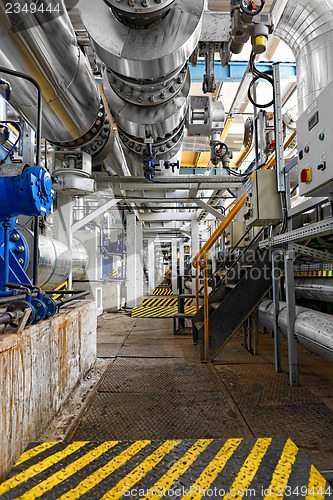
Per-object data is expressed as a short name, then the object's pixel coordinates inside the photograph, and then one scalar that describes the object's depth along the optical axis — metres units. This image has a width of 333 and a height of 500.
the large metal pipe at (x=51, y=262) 3.12
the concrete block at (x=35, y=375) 1.49
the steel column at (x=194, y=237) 9.49
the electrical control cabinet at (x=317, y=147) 2.08
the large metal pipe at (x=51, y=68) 1.83
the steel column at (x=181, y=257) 13.27
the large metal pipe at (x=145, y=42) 2.13
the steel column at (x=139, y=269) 8.77
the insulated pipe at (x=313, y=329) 2.46
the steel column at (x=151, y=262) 14.47
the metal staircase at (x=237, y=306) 3.59
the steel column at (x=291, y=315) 2.93
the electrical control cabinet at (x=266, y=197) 3.18
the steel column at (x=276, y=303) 3.28
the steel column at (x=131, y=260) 8.65
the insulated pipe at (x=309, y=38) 2.79
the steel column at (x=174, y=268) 11.90
